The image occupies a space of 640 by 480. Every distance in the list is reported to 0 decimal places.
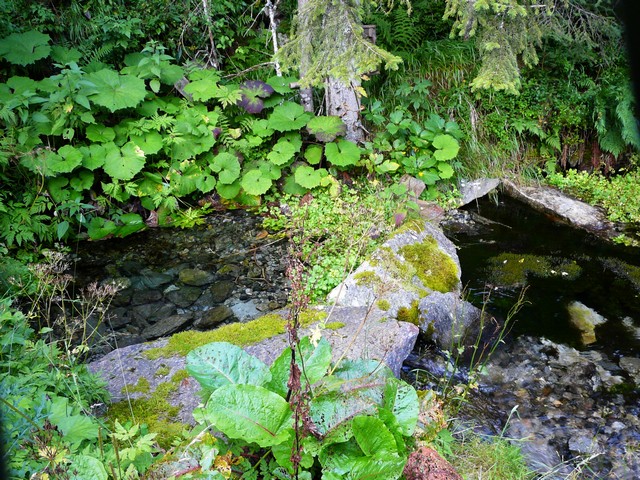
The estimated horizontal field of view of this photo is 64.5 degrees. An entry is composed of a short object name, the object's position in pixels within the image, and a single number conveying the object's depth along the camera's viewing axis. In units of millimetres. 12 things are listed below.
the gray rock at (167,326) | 4536
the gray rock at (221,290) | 5039
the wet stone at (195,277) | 5273
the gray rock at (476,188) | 7074
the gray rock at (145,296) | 4984
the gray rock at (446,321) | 4320
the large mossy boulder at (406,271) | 4406
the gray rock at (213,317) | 4645
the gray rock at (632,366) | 4055
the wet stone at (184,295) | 4973
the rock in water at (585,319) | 4551
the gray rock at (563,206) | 6500
